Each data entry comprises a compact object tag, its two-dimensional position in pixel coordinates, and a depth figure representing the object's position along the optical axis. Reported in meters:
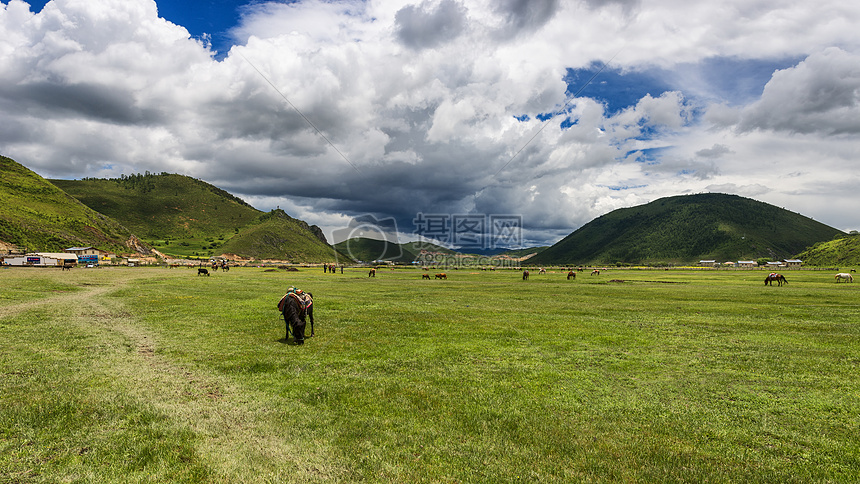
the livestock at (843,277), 57.84
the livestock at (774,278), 50.81
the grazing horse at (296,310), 15.34
